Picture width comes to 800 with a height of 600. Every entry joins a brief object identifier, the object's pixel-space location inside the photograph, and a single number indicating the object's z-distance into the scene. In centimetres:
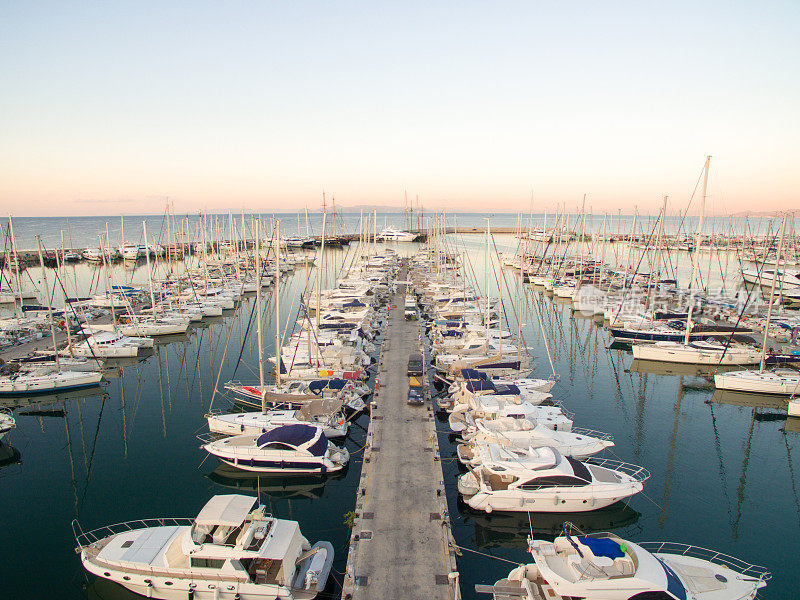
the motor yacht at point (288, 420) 2600
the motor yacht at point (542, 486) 2020
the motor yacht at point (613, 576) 1370
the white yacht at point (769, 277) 7056
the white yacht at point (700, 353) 3953
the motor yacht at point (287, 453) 2311
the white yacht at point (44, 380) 3278
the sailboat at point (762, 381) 3347
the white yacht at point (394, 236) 15588
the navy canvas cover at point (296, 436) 2319
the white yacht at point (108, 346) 4099
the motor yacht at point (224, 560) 1484
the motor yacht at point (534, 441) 2306
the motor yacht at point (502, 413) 2564
